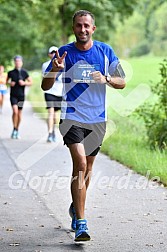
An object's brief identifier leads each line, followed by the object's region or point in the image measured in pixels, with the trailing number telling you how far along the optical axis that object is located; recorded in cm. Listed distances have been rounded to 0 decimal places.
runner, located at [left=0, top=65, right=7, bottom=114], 2098
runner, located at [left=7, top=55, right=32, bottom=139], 1714
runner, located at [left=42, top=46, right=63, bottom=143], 1548
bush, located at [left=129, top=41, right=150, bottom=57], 11262
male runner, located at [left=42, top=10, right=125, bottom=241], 692
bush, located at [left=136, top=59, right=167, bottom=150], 1326
